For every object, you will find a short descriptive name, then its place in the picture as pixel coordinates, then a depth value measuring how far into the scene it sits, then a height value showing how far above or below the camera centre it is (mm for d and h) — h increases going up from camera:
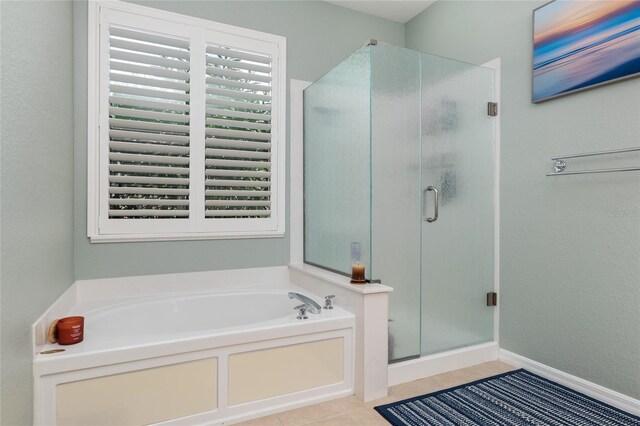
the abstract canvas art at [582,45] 1923 +926
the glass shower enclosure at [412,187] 2250 +151
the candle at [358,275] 2189 -376
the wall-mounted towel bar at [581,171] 1888 +272
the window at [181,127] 2436 +568
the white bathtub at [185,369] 1565 -747
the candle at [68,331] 1669 -548
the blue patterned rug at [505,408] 1851 -1024
